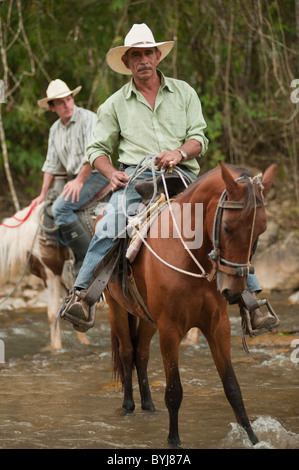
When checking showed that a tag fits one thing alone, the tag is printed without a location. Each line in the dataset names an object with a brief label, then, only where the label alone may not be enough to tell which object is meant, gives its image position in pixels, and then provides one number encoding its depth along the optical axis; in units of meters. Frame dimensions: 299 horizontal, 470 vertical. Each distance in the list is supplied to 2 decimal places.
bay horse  7.15
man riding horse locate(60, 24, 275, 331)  9.26
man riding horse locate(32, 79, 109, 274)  14.39
